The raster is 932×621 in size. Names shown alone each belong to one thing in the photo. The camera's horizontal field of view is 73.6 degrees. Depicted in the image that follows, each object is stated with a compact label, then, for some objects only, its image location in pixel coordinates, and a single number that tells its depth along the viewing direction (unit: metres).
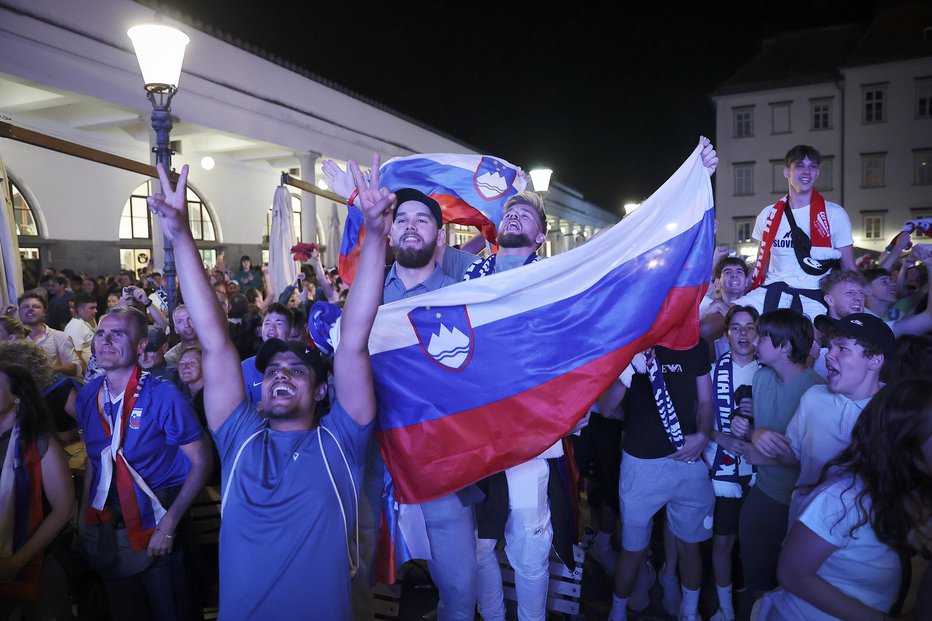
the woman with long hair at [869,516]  2.32
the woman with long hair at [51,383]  3.90
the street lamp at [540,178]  11.08
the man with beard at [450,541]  3.36
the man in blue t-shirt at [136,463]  3.42
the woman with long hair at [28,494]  3.11
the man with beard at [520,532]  3.58
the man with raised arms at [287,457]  2.54
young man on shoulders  5.09
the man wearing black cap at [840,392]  3.07
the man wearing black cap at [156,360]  5.00
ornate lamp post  5.17
